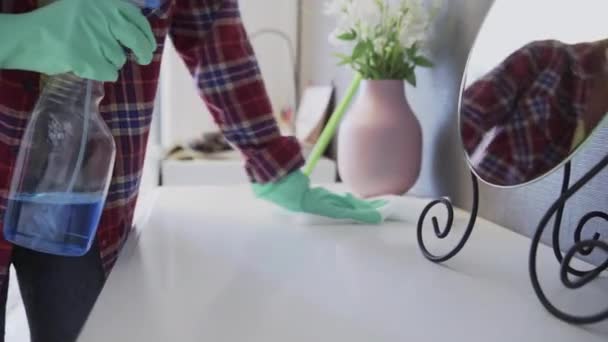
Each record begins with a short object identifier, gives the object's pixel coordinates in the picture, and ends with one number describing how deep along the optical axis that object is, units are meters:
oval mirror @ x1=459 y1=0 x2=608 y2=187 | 0.50
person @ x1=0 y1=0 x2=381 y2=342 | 0.58
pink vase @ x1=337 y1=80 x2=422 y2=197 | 1.00
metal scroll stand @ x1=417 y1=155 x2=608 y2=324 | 0.43
